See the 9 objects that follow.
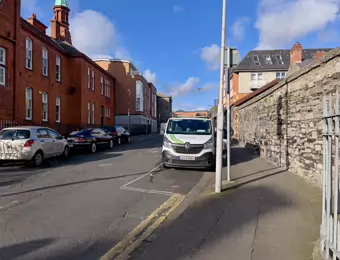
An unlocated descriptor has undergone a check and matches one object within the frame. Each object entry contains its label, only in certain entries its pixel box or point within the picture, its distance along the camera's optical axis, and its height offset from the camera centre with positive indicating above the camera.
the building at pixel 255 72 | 47.31 +8.72
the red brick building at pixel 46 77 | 21.05 +4.62
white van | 11.66 -0.64
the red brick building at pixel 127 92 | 54.50 +6.37
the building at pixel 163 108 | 96.44 +6.58
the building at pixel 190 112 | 102.89 +5.87
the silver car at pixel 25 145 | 12.84 -0.62
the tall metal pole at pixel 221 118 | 8.12 +0.31
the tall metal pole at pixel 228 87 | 8.52 +1.21
